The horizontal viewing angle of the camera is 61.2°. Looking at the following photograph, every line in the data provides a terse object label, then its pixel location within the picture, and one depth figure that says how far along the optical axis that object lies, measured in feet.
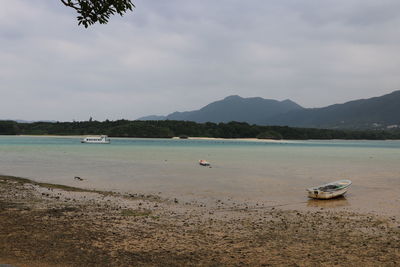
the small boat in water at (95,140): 420.89
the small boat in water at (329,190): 71.72
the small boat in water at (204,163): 150.20
